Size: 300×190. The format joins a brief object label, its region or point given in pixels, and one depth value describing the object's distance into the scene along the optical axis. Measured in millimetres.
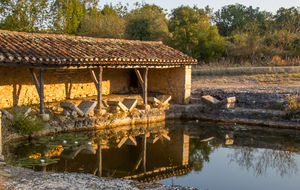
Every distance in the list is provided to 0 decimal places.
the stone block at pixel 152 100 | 13764
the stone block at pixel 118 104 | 12228
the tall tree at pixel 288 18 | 29492
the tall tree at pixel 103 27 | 31344
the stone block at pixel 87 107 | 11430
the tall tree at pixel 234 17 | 39081
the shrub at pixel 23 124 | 9641
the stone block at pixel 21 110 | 9938
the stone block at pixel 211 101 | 14016
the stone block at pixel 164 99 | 14048
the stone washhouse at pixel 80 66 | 10320
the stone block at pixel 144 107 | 13430
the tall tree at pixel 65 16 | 33344
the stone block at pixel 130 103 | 12781
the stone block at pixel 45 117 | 10523
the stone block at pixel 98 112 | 11896
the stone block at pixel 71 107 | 10977
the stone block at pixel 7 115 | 9648
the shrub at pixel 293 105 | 12242
